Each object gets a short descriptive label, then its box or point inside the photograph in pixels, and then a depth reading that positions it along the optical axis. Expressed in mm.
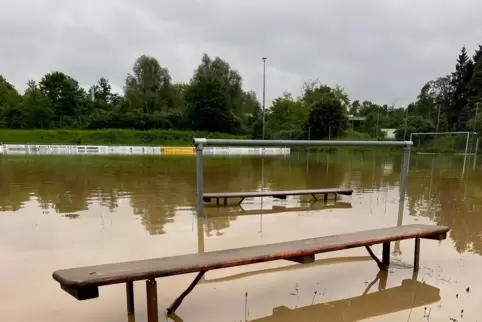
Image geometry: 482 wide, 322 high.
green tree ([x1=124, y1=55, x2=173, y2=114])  49406
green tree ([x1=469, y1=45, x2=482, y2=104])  34509
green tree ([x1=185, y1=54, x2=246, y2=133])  43344
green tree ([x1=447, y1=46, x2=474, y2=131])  37666
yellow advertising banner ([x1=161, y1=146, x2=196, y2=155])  29312
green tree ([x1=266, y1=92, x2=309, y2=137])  43688
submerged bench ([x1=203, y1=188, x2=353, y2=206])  6668
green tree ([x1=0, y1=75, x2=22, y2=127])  40719
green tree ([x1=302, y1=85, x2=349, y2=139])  33250
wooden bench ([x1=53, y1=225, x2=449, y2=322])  2125
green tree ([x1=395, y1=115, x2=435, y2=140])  32134
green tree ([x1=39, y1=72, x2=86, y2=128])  45662
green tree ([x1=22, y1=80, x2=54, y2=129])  40812
